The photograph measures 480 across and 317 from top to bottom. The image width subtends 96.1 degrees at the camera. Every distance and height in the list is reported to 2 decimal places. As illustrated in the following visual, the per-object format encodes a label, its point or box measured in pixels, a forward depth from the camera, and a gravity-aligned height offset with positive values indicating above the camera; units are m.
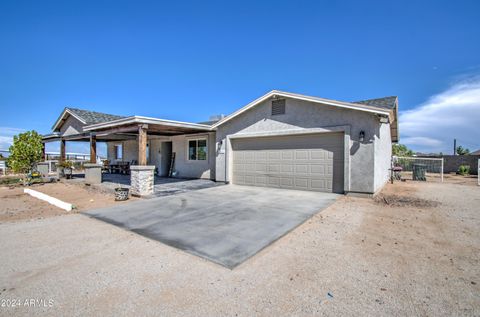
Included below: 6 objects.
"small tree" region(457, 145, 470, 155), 34.85 +1.27
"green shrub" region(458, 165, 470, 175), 19.52 -1.11
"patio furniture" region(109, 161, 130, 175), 17.16 -0.93
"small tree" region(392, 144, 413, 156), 25.79 +0.91
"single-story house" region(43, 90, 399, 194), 8.07 +0.67
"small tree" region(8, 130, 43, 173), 12.36 +0.27
